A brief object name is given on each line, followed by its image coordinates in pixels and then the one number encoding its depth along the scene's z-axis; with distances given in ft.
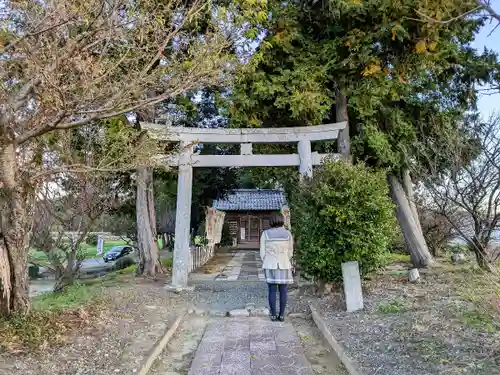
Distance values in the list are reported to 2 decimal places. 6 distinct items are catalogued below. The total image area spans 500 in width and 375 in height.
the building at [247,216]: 93.76
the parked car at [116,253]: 95.89
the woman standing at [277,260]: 21.16
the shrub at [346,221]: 22.63
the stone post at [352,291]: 20.92
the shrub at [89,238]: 42.59
